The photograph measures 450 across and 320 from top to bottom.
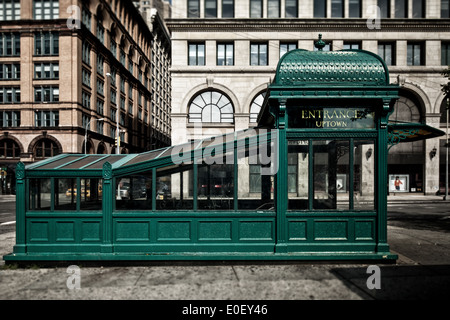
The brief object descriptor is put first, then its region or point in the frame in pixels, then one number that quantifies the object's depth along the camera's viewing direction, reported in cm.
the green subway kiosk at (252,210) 678
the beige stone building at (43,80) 3581
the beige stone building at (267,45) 2617
